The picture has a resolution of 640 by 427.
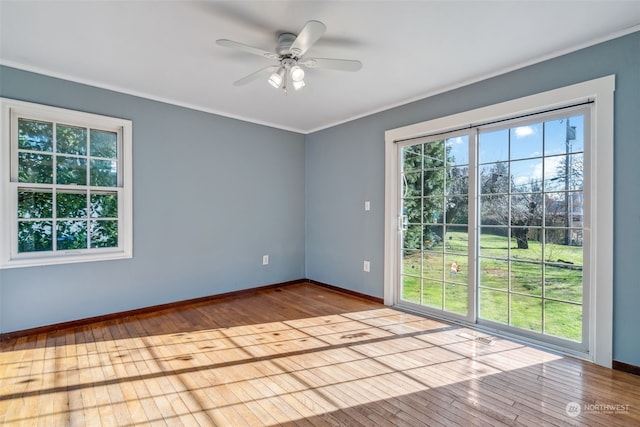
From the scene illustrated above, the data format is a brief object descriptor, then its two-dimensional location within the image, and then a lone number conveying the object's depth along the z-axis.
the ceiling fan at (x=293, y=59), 1.99
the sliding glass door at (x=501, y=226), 2.54
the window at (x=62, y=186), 2.82
